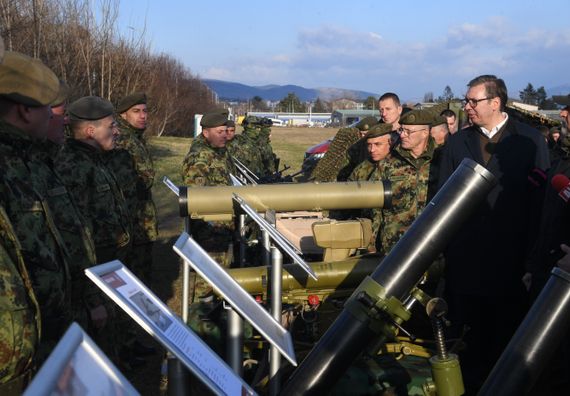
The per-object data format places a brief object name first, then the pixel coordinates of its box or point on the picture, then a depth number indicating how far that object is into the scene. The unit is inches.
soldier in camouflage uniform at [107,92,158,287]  197.0
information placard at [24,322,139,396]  38.5
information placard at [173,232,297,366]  71.8
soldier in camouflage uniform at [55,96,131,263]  149.2
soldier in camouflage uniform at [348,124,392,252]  195.6
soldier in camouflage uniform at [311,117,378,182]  290.7
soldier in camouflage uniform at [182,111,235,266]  229.8
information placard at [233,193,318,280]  99.9
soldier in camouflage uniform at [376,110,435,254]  175.6
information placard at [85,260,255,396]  55.2
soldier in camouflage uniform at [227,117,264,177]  406.1
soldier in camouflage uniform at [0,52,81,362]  88.0
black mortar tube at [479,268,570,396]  80.2
